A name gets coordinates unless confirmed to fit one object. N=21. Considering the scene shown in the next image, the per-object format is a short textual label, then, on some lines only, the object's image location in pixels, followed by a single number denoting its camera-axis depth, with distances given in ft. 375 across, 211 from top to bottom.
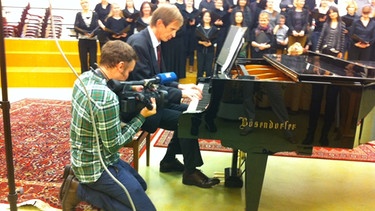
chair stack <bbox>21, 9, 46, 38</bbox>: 26.45
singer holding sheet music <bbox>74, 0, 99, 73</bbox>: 20.31
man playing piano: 7.61
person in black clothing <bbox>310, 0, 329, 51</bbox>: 19.79
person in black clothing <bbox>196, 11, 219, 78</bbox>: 19.65
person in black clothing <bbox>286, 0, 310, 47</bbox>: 19.52
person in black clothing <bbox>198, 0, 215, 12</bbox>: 20.91
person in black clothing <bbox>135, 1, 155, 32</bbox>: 19.34
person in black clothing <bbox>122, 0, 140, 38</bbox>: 20.40
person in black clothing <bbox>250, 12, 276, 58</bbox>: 19.26
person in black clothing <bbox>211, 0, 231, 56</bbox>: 20.20
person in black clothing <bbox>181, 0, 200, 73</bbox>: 20.83
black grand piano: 6.19
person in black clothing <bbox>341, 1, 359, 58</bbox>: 19.20
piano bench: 7.61
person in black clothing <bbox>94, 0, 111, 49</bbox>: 20.30
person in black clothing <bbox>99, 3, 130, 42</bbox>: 19.92
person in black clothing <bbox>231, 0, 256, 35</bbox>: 19.95
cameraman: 5.46
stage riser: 20.83
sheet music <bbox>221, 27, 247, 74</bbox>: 7.33
